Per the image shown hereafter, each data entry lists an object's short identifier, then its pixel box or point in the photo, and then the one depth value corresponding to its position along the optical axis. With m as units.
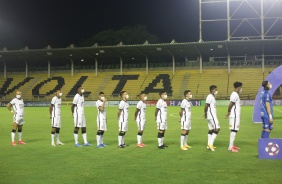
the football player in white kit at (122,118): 14.65
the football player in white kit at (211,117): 13.64
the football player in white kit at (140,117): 14.89
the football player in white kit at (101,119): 14.95
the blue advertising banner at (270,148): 11.12
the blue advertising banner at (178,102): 50.88
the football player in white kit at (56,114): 15.73
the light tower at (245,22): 61.11
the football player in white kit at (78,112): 15.20
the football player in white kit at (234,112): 13.10
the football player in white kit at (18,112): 16.28
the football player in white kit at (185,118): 14.07
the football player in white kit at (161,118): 14.38
